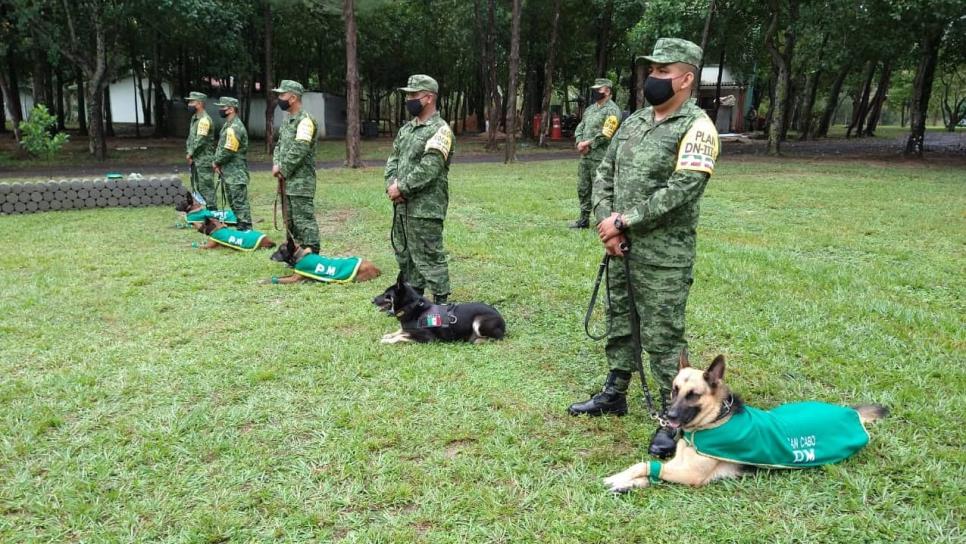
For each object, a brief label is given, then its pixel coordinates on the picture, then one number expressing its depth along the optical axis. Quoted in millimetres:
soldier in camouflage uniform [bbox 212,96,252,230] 9117
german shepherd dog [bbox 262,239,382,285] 7008
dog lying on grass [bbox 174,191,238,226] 9570
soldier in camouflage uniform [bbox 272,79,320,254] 7277
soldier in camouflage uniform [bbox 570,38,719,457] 3219
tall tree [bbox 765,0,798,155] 21516
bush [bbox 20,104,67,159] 14414
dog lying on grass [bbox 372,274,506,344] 5059
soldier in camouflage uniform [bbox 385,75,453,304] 5434
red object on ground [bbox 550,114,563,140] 35231
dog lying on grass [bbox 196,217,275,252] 8609
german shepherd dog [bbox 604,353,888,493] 2963
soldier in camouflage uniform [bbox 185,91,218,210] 9977
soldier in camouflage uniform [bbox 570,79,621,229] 9219
